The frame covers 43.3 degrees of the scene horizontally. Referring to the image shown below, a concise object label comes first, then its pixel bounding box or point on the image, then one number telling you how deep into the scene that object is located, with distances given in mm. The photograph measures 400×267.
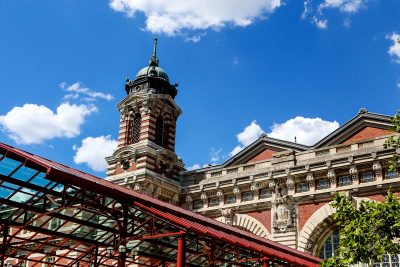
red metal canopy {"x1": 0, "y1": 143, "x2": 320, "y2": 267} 17906
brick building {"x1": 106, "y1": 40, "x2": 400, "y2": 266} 32469
